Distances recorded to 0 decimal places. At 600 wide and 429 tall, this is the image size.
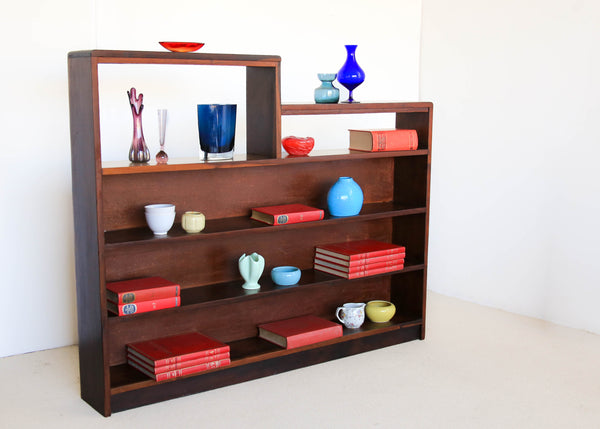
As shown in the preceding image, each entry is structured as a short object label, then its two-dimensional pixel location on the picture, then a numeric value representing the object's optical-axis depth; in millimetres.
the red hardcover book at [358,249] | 3807
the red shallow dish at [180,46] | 3094
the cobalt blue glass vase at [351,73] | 3736
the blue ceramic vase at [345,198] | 3732
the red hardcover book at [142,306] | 3098
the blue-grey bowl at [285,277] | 3590
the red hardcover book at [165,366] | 3191
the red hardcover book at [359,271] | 3793
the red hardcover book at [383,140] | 3783
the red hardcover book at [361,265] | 3789
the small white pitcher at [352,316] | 3865
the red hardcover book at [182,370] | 3191
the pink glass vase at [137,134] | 3227
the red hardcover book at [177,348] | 3223
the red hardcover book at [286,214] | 3506
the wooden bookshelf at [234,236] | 3049
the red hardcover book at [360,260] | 3787
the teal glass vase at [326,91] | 3680
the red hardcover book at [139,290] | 3113
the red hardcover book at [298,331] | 3596
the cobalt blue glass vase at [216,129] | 3334
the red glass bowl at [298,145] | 3586
